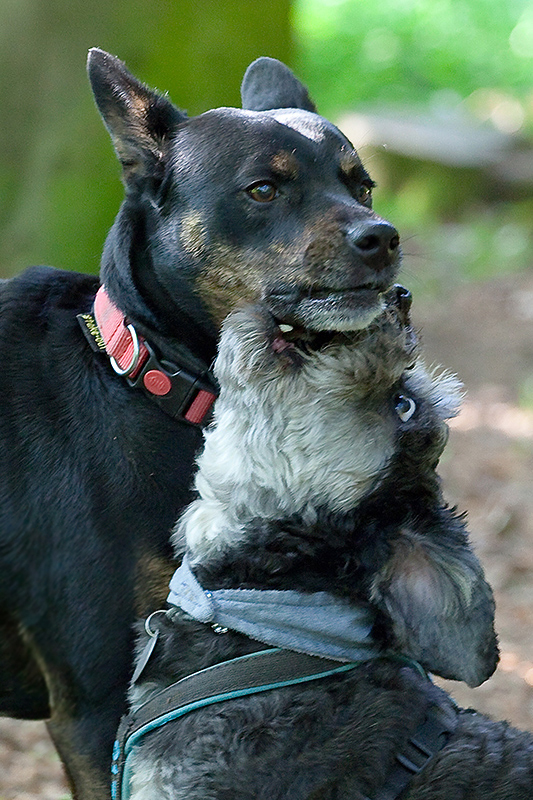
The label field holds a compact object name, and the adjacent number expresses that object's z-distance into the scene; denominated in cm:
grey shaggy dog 430
